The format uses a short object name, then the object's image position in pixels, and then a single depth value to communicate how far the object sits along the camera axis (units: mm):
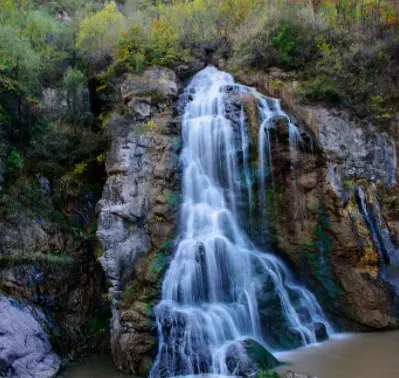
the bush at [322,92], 13008
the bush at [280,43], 14523
